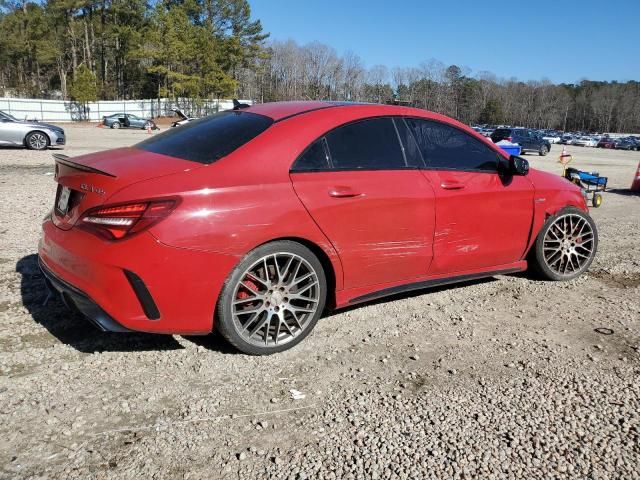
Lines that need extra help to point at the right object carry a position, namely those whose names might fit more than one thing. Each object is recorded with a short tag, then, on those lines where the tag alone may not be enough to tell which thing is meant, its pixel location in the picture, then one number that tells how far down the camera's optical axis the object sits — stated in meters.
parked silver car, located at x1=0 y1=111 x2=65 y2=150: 15.82
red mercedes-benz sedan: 2.93
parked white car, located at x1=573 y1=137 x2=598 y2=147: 59.56
